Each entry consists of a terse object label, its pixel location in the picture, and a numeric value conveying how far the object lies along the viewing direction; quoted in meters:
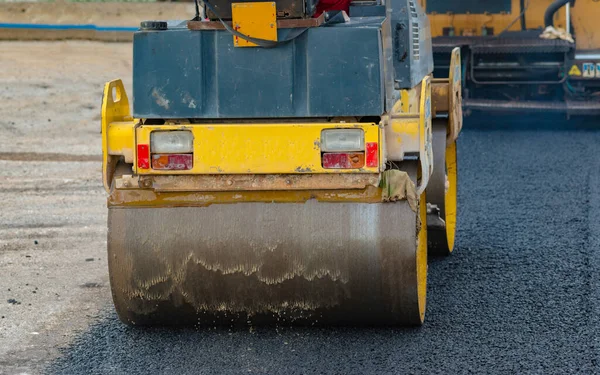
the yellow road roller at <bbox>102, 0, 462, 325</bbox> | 9.38
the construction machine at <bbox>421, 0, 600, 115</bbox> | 24.52
